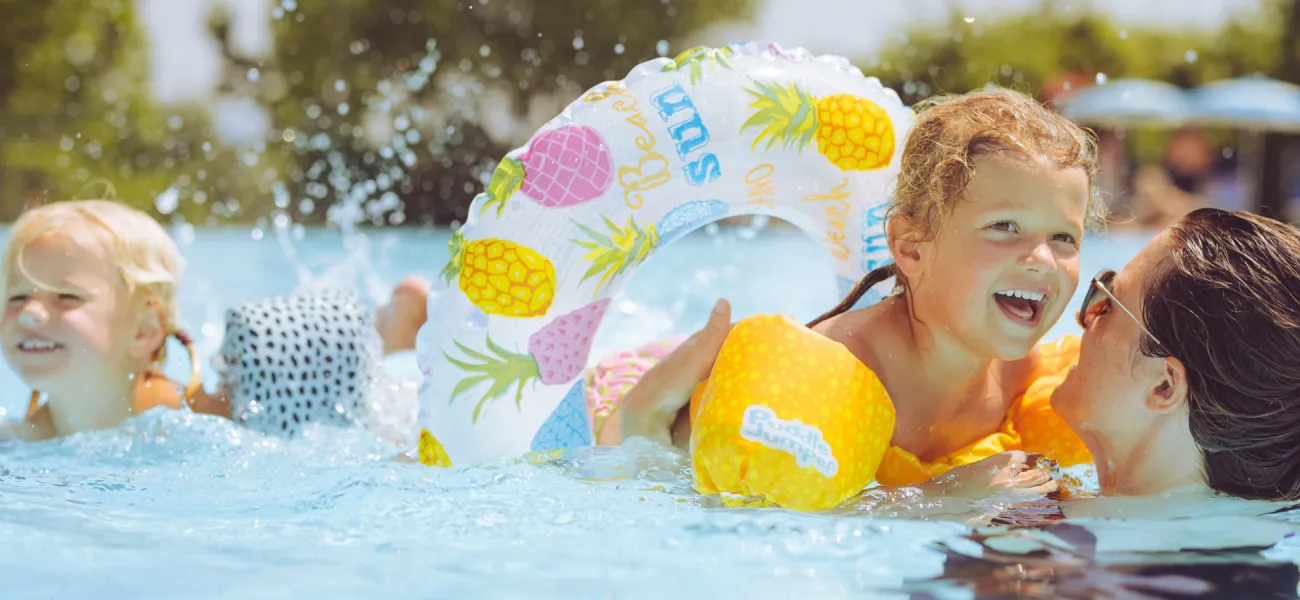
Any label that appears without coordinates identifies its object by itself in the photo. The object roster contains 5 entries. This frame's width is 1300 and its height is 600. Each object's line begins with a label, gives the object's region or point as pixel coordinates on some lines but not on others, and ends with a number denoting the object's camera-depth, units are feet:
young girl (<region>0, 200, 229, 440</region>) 11.71
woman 8.28
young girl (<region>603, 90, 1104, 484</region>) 8.66
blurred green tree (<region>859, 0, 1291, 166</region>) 71.97
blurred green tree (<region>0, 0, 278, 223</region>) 48.91
